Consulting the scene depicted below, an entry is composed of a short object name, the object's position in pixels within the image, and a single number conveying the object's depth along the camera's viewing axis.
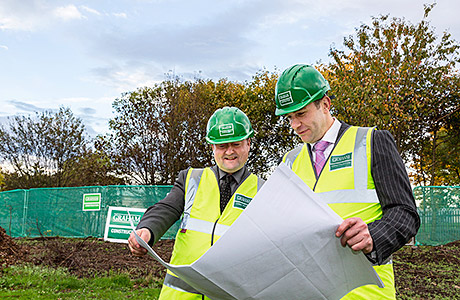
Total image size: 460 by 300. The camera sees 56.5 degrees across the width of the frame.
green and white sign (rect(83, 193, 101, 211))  16.73
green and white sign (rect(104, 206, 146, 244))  13.28
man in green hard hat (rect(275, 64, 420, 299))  1.64
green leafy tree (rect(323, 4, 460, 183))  12.62
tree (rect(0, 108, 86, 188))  21.75
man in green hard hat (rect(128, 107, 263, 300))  2.54
